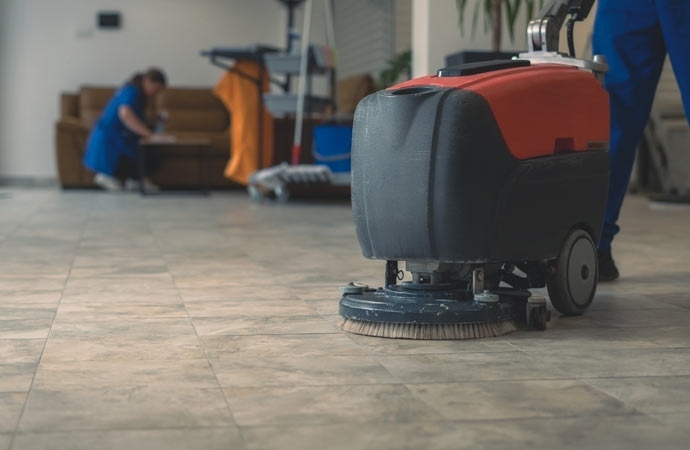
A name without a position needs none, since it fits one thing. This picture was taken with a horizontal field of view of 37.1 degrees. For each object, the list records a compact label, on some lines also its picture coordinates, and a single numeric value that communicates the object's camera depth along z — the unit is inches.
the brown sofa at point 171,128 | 315.3
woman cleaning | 296.7
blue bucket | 225.6
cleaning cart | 223.8
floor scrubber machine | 67.1
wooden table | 289.0
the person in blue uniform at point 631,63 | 89.7
